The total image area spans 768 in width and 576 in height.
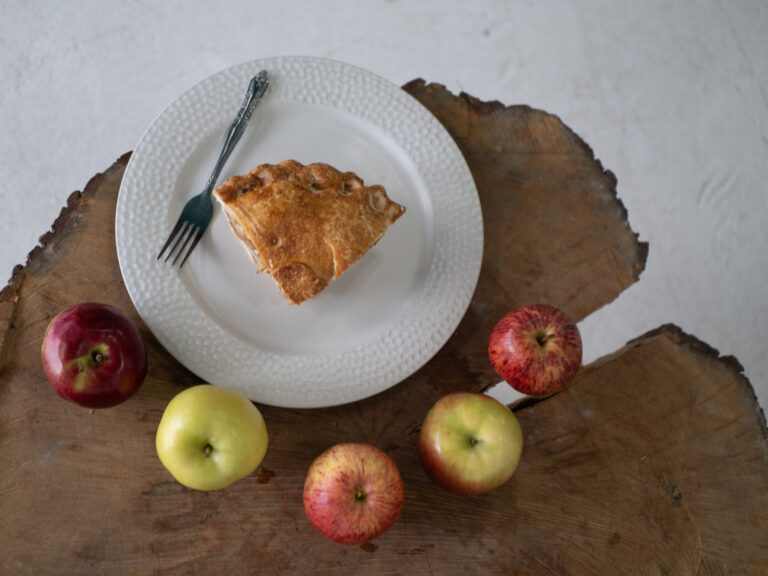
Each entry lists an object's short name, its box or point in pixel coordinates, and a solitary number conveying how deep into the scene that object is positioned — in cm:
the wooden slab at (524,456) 46
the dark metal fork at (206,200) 50
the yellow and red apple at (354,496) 43
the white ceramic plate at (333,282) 48
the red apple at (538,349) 47
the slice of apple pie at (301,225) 48
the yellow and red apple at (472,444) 45
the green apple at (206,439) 43
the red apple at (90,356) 43
